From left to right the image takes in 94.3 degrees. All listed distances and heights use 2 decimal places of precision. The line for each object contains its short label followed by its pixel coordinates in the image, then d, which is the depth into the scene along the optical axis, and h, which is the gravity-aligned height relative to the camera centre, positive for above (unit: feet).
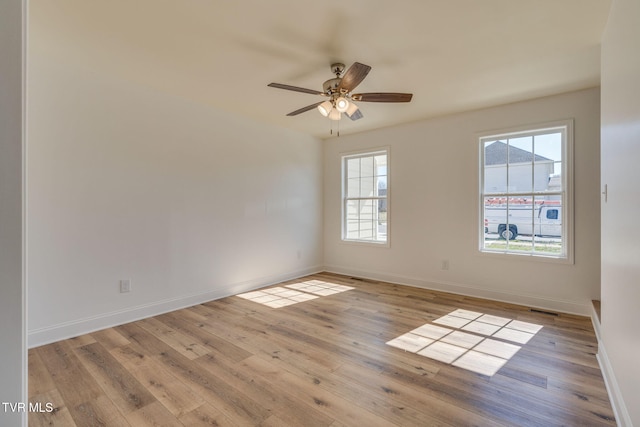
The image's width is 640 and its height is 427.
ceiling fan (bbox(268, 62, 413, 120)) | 8.28 +3.35
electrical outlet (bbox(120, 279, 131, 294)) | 10.10 -2.56
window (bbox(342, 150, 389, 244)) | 16.37 +0.71
